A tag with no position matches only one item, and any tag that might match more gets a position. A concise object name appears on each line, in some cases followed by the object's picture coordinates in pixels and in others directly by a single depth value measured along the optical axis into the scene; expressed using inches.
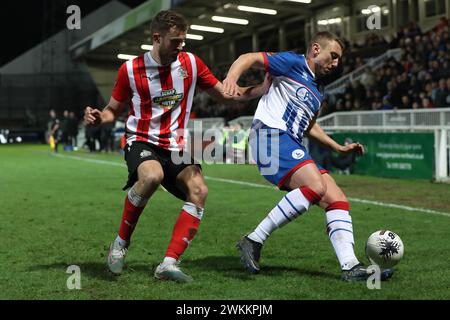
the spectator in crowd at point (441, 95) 644.1
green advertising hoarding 538.3
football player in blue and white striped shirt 185.5
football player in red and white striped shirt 184.4
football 187.9
